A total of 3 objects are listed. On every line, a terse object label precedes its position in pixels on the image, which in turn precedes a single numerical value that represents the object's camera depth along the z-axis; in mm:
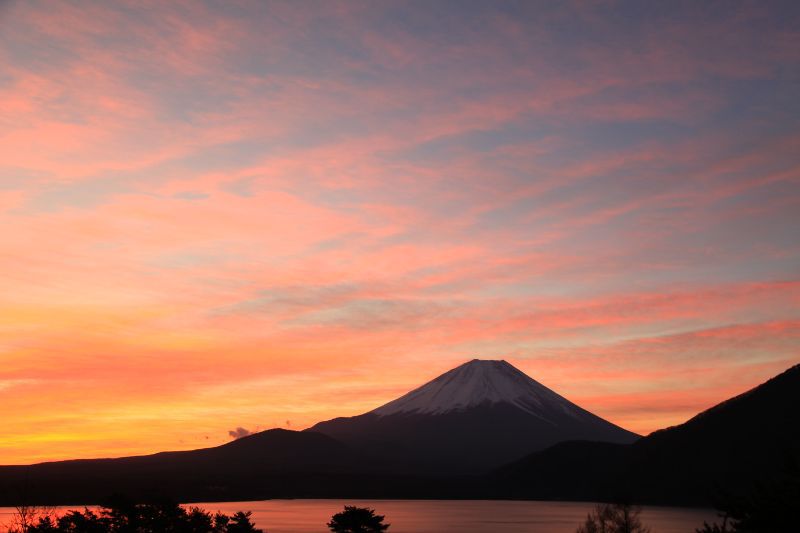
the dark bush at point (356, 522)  56000
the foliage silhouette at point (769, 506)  32812
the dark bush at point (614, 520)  84250
